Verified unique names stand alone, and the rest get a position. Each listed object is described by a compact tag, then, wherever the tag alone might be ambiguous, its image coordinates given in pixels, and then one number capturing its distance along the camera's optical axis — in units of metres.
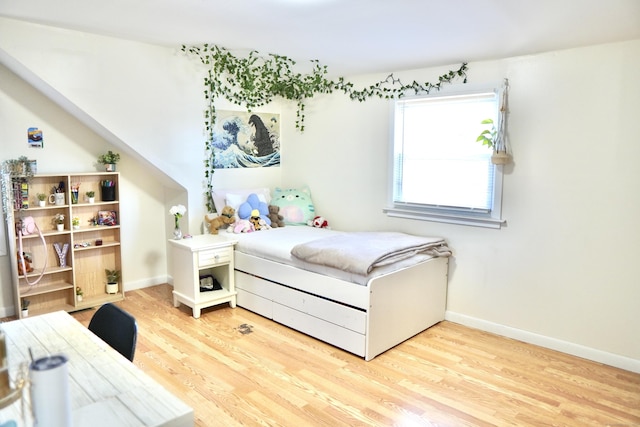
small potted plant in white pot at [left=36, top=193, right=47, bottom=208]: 3.63
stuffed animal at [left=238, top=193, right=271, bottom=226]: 4.27
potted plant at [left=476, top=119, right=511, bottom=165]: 3.26
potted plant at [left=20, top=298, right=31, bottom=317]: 3.56
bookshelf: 3.55
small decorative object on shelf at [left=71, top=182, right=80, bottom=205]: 3.79
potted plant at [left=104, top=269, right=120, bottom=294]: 4.09
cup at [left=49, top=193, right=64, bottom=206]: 3.70
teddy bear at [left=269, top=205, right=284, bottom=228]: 4.40
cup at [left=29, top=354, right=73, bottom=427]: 0.97
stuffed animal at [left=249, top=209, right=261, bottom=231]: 4.23
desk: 1.16
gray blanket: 3.04
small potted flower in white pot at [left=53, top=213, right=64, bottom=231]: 3.76
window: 3.44
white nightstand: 3.72
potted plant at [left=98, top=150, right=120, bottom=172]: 3.94
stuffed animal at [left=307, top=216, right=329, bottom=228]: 4.45
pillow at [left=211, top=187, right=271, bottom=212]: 4.32
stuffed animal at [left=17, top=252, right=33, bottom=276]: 3.55
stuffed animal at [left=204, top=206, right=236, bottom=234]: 4.17
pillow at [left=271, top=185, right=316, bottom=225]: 4.50
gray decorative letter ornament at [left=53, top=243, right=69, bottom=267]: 3.83
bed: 3.04
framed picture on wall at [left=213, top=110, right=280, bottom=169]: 4.43
